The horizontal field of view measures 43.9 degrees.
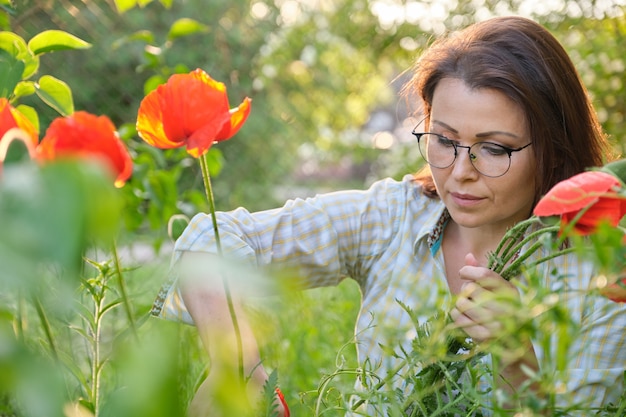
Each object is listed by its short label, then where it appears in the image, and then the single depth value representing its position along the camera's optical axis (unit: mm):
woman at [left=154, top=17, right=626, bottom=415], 1010
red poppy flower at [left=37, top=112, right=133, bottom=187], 423
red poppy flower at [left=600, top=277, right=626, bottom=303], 465
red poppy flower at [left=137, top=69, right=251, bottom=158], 632
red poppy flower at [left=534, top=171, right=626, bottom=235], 466
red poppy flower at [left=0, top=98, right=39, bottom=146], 471
